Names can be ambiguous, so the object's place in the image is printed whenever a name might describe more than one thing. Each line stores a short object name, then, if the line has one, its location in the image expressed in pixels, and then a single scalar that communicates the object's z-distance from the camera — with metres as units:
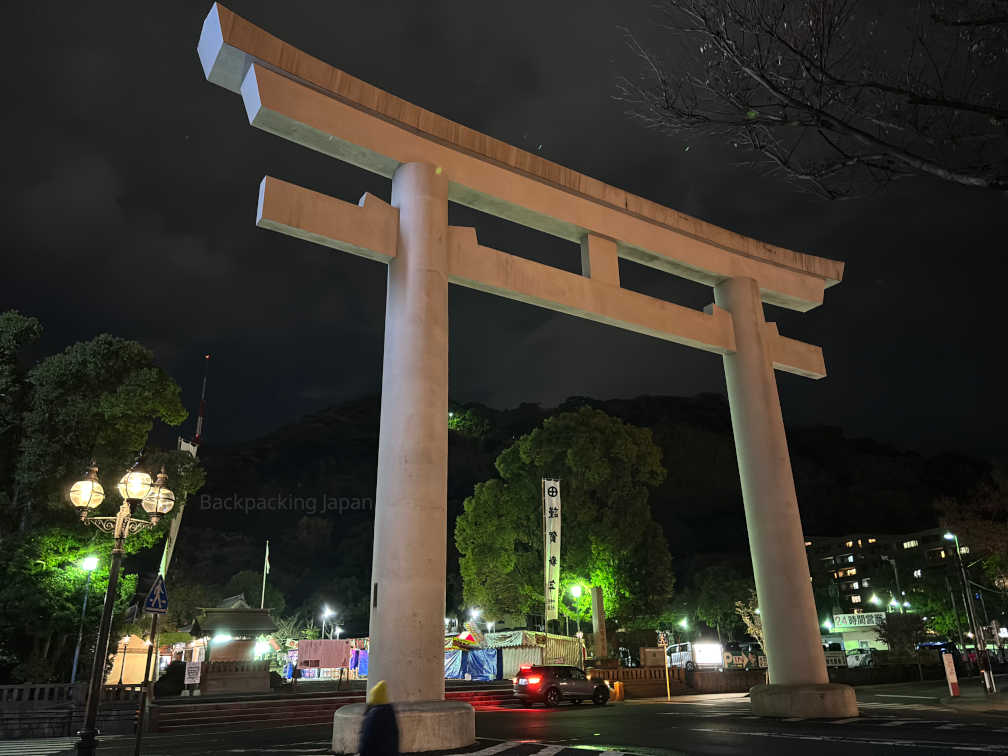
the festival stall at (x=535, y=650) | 24.23
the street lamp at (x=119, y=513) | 7.13
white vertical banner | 23.84
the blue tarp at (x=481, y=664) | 25.61
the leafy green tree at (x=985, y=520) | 27.97
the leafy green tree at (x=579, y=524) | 26.53
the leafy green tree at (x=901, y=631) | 35.22
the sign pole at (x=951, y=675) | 18.20
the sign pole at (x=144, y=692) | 7.89
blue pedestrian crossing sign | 8.73
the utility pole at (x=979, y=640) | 18.50
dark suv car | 18.94
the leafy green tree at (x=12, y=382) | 16.75
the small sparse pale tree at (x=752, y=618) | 34.72
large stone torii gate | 8.22
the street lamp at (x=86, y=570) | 15.41
